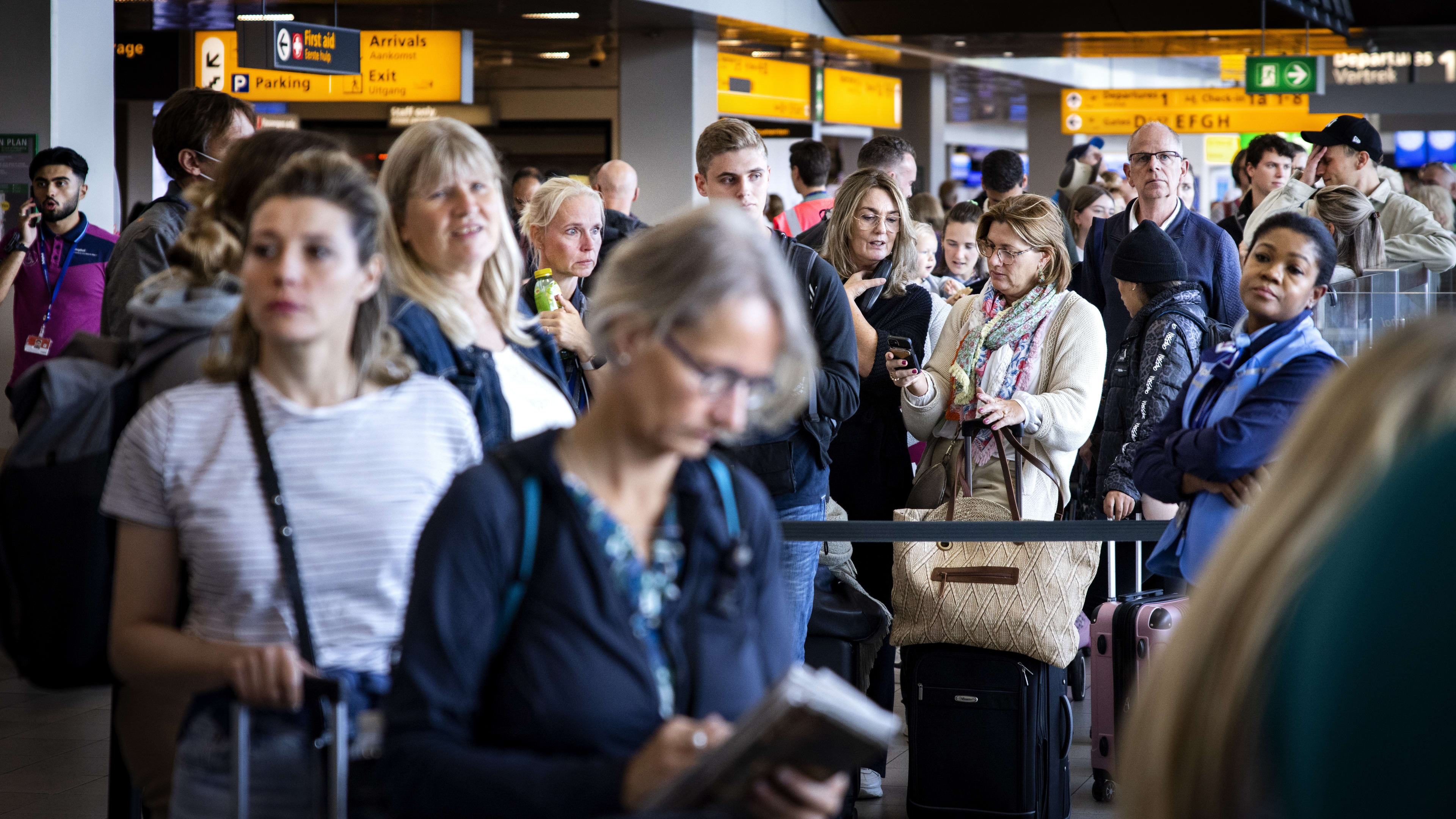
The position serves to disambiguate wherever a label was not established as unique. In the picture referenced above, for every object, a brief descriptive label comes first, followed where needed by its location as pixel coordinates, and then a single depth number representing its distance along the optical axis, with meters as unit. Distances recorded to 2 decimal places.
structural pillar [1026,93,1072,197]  22.88
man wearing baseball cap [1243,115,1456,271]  7.79
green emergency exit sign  15.19
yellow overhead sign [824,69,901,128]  17.72
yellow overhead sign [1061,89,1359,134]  18.34
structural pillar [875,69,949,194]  19.59
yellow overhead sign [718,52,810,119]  15.66
